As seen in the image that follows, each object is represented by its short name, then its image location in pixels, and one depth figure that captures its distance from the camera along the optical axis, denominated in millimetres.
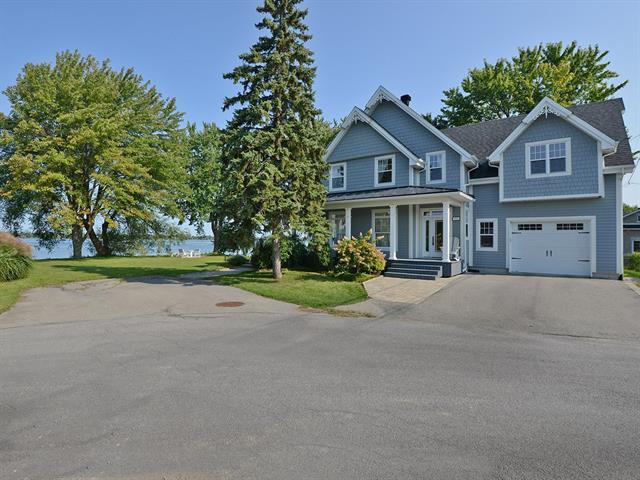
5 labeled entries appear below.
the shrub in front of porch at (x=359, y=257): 15734
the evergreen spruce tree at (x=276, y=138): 13484
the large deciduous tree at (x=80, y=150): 25234
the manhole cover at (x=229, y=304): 10164
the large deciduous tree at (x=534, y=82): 29438
